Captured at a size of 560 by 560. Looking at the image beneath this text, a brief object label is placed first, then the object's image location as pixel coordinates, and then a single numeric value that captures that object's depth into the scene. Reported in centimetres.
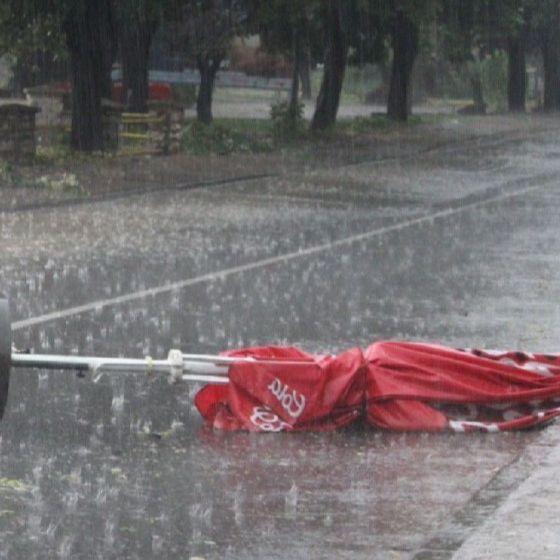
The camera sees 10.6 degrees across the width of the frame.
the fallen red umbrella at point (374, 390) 1498
